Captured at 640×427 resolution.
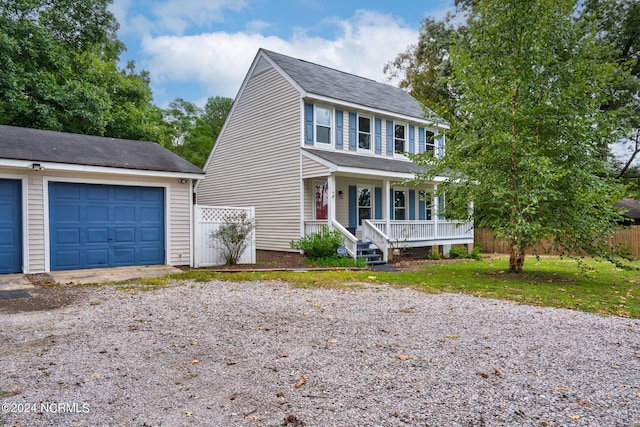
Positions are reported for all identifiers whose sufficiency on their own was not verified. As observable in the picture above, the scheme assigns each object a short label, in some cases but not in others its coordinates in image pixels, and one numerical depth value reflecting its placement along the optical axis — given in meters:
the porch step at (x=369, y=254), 12.82
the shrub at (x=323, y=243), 12.46
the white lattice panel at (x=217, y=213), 11.51
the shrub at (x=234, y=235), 11.31
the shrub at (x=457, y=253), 16.41
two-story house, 14.03
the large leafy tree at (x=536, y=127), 8.78
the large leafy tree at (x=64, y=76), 17.23
